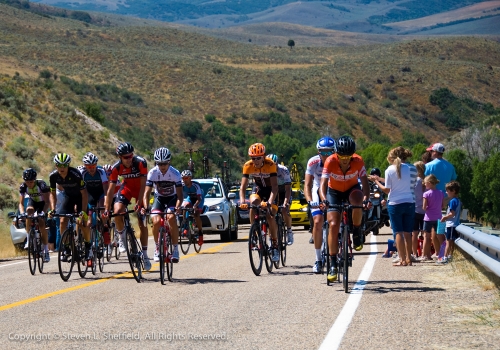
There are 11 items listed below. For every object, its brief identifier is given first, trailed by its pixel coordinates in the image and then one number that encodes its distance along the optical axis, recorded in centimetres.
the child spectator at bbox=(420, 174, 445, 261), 1561
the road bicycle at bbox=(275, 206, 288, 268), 1504
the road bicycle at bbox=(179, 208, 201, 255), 1984
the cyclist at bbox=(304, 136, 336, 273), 1305
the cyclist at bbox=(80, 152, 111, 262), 1602
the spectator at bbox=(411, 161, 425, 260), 1605
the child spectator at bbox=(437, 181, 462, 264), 1506
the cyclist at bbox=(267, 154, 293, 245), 1602
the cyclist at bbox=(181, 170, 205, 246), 1975
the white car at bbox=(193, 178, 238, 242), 2392
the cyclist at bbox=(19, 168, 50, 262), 1680
